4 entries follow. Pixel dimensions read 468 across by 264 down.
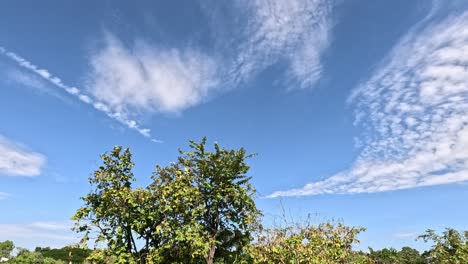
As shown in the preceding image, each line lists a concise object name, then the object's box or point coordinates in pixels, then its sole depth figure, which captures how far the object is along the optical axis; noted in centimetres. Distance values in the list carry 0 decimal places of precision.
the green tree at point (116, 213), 1805
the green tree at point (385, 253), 8012
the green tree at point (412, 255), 5672
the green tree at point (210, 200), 1861
